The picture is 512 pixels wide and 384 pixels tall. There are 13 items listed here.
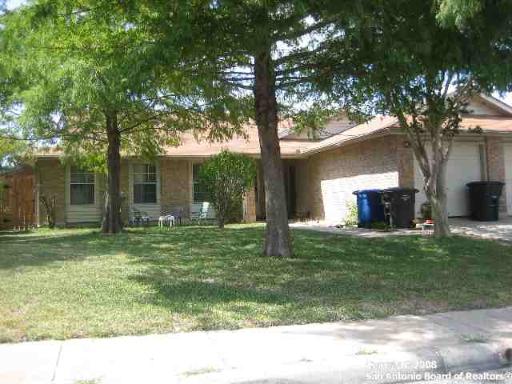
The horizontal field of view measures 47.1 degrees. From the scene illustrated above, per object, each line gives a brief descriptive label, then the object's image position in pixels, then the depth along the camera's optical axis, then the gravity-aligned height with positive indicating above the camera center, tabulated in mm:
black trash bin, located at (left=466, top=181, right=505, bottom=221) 17781 +174
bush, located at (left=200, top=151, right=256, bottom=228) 18109 +1025
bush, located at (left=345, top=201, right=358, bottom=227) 19388 -231
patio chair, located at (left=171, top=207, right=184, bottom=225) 22700 -34
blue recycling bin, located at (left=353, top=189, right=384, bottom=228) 17406 +25
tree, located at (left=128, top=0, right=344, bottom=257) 8258 +2621
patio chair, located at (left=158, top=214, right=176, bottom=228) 21592 -285
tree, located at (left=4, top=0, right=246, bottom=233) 8281 +2563
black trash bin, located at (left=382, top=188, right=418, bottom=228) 16609 +25
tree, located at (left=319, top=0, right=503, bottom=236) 8148 +2308
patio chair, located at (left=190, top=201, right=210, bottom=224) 22650 -58
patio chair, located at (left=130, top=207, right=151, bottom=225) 21969 -117
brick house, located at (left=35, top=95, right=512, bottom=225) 18797 +1424
